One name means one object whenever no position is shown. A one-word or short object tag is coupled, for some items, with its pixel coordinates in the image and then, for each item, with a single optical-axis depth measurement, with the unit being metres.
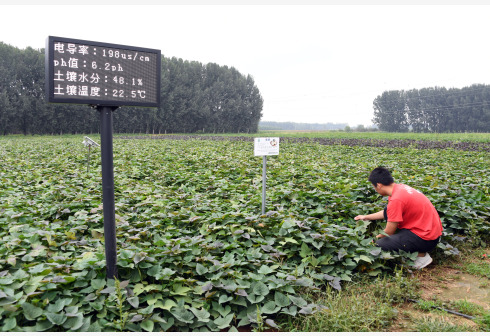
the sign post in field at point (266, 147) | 5.23
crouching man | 4.27
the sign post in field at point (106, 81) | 2.90
